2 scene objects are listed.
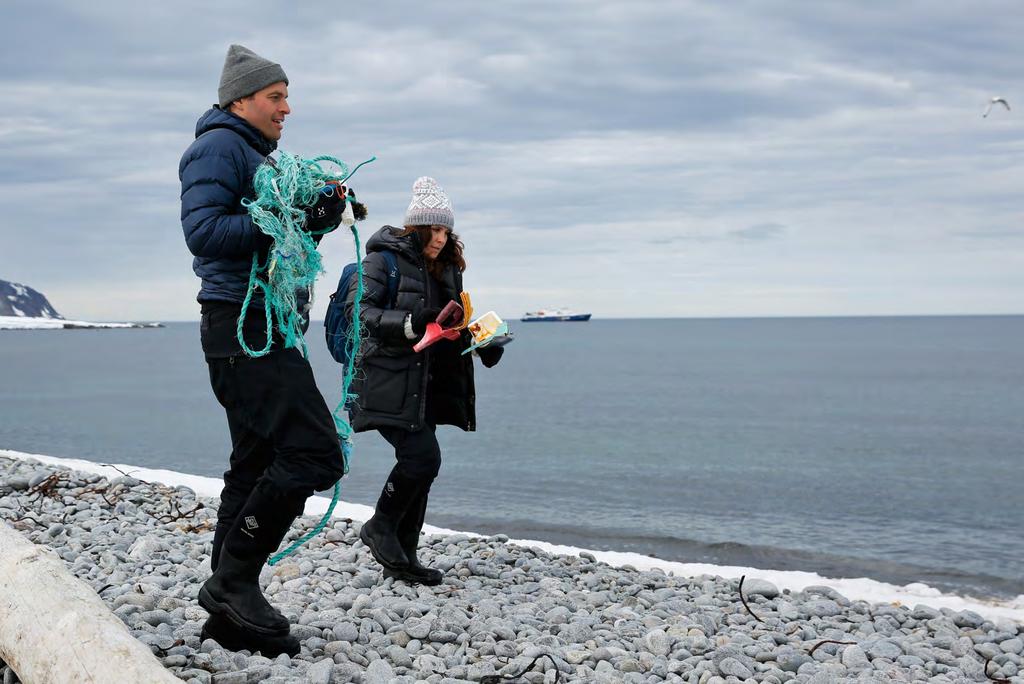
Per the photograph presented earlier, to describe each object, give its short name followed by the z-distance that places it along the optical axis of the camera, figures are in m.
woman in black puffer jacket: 6.09
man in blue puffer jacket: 4.35
